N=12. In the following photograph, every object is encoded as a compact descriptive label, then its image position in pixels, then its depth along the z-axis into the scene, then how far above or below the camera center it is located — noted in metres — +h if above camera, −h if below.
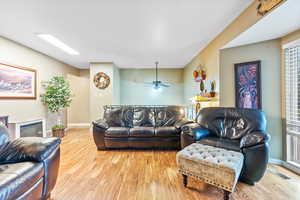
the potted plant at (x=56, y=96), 4.10 +0.11
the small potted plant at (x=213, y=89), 3.22 +0.24
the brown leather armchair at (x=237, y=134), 1.82 -0.57
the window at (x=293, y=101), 2.34 -0.04
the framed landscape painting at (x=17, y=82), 3.08 +0.43
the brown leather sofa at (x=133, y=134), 3.21 -0.81
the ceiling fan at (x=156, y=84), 5.23 +0.57
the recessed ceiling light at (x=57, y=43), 3.00 +1.38
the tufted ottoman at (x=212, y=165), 1.52 -0.78
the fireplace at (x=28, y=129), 3.14 -0.73
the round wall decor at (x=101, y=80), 4.97 +0.69
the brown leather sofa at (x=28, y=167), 1.13 -0.63
